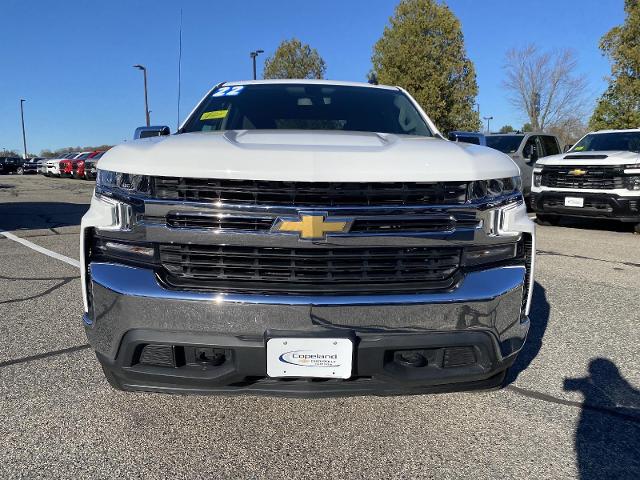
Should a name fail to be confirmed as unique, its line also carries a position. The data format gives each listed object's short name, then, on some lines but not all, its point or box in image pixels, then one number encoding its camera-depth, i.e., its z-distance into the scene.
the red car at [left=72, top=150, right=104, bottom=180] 26.91
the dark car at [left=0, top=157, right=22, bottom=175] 40.94
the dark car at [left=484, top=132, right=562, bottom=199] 11.89
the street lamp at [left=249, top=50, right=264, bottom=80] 23.69
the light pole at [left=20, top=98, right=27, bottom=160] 62.40
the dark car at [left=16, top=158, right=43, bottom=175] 40.97
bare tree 36.06
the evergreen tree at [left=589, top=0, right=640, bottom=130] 17.11
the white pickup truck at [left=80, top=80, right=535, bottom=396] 2.02
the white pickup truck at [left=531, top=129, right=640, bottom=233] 8.41
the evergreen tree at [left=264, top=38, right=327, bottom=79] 28.94
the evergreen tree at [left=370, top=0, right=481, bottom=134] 23.81
